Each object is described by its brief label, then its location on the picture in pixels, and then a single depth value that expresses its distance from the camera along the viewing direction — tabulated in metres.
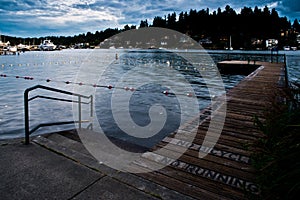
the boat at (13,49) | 105.00
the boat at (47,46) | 171.25
